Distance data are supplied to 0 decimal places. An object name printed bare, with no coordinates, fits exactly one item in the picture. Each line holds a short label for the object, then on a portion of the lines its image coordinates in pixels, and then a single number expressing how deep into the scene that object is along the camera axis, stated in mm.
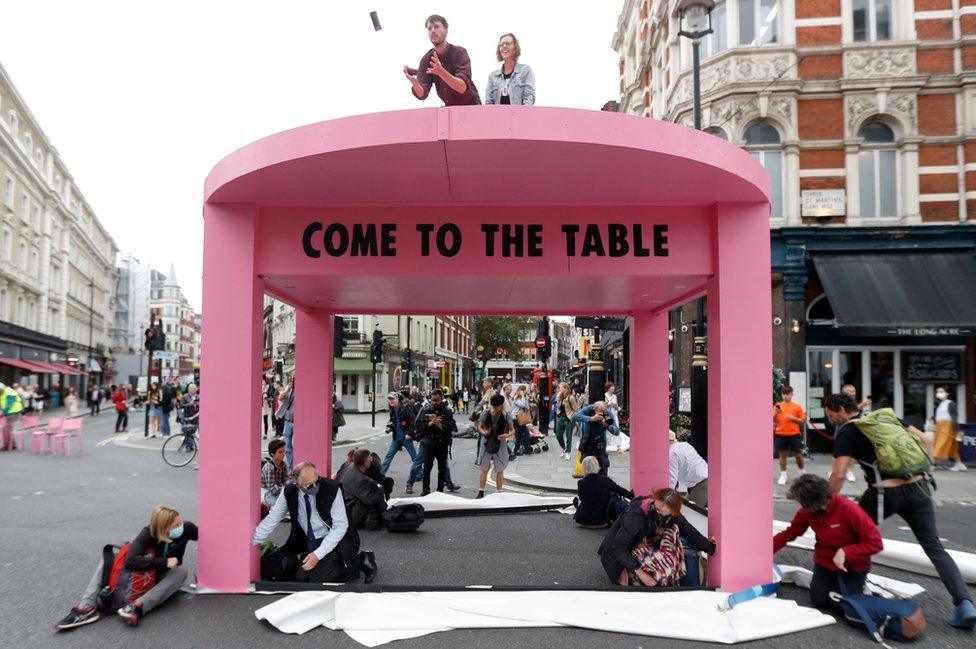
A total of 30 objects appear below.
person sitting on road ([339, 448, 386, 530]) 7558
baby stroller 17250
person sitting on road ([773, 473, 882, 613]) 4930
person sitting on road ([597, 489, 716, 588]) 5516
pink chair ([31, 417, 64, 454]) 16469
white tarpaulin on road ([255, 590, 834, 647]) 4812
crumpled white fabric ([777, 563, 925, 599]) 5456
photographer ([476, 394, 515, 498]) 10297
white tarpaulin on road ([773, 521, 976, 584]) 6133
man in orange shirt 11383
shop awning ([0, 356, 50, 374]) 34862
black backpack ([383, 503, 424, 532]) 7750
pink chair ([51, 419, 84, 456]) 16047
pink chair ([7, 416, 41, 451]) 17680
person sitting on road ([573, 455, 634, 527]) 7945
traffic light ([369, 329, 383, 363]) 24688
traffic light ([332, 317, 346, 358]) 13920
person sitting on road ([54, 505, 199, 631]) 4988
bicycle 14227
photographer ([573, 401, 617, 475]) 10297
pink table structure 5234
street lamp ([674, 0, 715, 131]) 10109
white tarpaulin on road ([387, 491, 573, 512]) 8953
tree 67500
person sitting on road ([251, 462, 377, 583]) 5664
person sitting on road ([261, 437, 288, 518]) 8170
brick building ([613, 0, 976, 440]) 16141
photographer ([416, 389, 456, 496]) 10586
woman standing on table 5922
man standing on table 5676
